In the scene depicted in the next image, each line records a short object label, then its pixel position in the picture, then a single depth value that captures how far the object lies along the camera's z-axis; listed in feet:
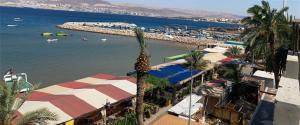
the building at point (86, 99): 52.09
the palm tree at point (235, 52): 149.50
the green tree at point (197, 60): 99.81
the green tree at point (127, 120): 61.54
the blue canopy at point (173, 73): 81.61
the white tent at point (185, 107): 66.08
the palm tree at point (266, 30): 81.35
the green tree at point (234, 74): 79.46
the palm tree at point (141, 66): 45.01
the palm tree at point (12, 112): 37.52
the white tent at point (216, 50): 152.87
